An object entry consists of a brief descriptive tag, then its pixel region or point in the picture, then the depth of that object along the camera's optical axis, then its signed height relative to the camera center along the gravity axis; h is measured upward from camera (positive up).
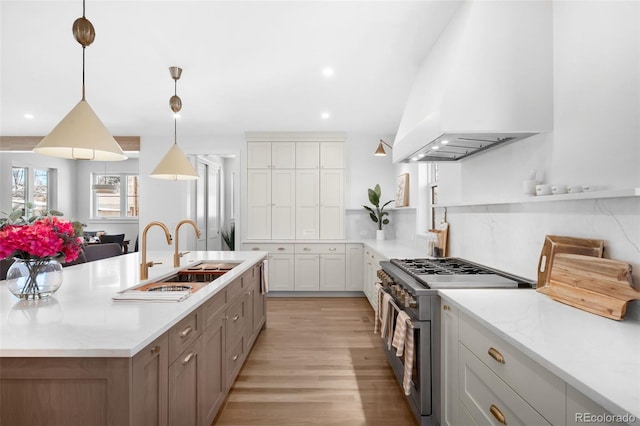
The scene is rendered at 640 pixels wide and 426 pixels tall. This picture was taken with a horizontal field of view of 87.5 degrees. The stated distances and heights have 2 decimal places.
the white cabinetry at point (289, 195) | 5.39 +0.33
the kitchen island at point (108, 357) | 1.07 -0.50
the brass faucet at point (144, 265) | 2.09 -0.31
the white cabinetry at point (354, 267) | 5.20 -0.80
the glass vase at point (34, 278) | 1.51 -0.29
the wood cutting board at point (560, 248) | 1.53 -0.17
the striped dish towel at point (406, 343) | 1.96 -0.78
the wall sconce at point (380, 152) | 4.68 +0.89
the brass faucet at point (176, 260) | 2.65 -0.35
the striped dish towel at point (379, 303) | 2.77 -0.74
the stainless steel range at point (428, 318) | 1.92 -0.60
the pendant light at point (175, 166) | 2.81 +0.42
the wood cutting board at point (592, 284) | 1.32 -0.30
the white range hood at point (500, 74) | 1.86 +0.79
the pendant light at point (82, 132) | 1.64 +0.42
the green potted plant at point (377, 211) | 5.31 +0.07
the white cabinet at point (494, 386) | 0.97 -0.62
